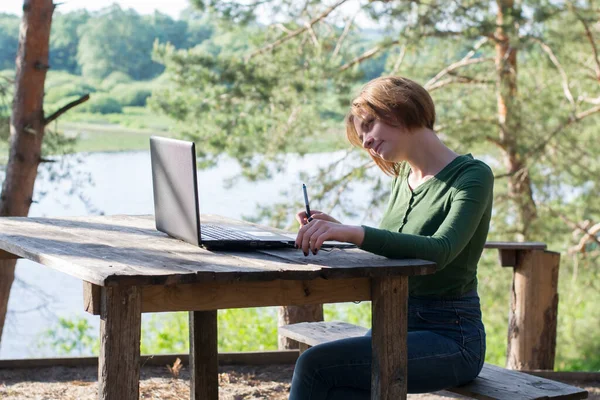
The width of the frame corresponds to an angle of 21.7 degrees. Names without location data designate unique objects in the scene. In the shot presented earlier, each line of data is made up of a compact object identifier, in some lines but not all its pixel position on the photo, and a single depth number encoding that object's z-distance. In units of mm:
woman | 3743
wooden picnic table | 3191
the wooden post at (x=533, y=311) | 7400
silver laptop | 3621
